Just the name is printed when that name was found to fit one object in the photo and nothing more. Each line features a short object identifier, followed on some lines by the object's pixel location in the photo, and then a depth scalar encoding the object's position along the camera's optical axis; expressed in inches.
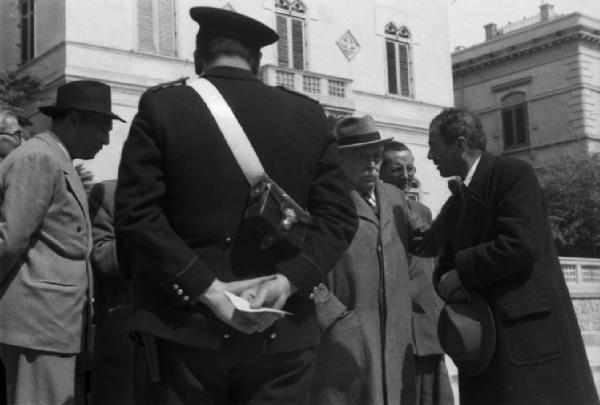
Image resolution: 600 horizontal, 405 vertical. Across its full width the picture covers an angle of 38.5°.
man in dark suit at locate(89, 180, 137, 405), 177.6
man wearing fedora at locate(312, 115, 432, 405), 159.9
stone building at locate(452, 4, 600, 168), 1321.4
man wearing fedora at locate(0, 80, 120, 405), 142.6
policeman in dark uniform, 103.2
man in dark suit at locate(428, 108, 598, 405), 137.1
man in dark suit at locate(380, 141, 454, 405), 174.1
